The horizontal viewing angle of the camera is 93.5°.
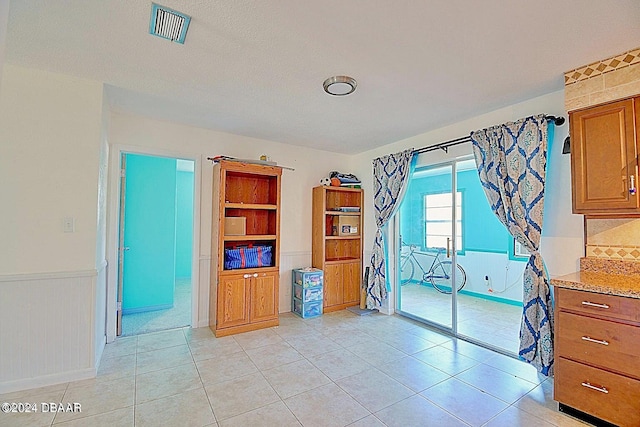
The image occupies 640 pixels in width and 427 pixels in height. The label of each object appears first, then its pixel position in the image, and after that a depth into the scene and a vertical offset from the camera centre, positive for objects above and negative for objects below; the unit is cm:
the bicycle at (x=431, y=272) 424 -71
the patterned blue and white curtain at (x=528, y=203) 254 +20
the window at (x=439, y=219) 379 +6
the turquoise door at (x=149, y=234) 439 -20
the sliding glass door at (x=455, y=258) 376 -51
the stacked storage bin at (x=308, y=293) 422 -101
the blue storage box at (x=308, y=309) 420 -123
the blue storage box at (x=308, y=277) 423 -78
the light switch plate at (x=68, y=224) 249 -3
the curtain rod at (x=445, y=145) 343 +95
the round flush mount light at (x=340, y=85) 249 +117
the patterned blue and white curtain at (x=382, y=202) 415 +30
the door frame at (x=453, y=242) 362 -23
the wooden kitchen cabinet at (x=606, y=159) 207 +48
